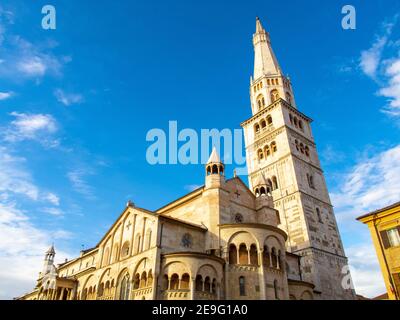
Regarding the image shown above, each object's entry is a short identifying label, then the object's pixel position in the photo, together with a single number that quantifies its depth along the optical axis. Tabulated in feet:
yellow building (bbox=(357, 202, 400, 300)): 75.82
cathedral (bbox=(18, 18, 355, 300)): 80.53
